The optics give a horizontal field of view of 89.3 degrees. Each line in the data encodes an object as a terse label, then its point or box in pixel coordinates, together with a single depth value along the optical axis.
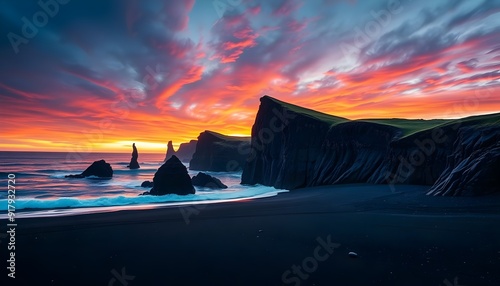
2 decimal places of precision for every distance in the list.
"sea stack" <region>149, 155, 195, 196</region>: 38.28
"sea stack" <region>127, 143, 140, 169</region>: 117.88
